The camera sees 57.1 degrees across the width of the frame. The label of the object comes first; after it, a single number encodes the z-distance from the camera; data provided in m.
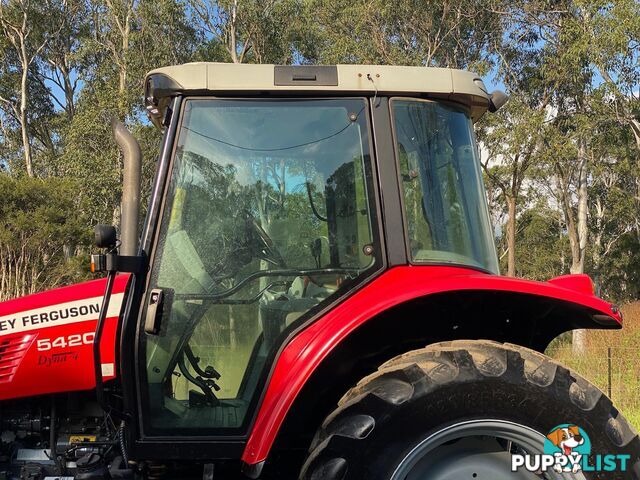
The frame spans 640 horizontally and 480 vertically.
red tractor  2.24
